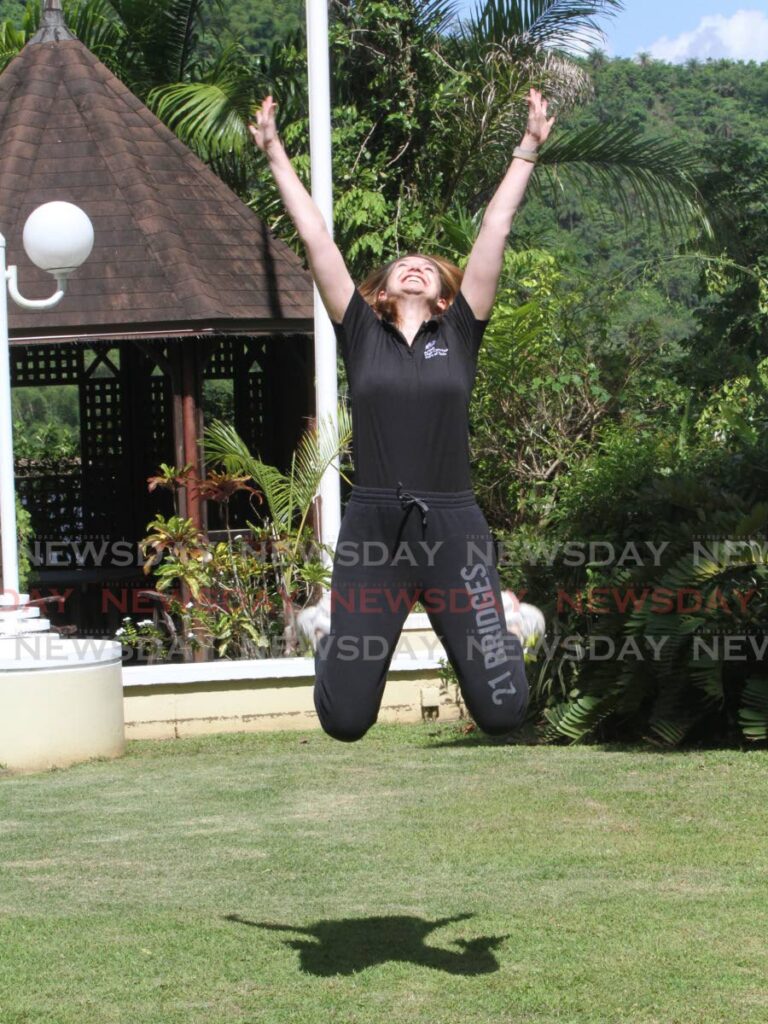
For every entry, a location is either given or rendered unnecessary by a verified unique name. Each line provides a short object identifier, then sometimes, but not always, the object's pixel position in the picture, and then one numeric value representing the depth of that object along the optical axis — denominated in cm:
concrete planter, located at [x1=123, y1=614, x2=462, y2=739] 1130
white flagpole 1197
